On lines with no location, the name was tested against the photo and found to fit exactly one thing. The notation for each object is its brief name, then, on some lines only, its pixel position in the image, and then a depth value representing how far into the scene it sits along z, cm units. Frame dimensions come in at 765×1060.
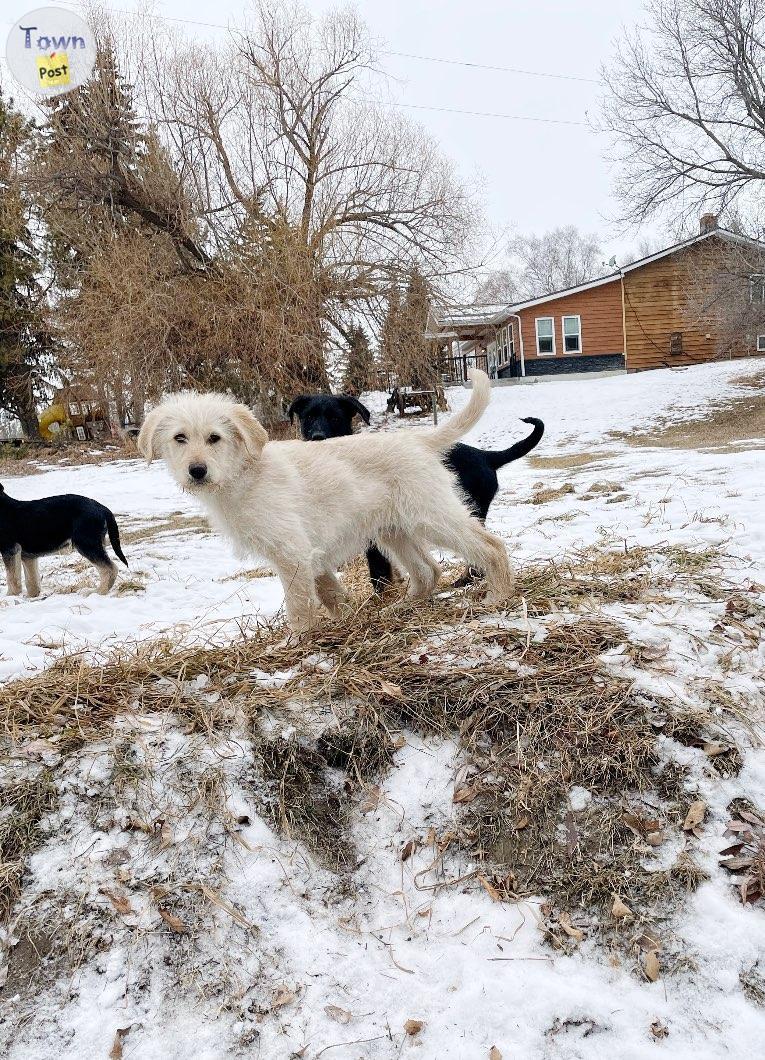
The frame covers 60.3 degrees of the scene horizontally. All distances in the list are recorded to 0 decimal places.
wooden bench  2608
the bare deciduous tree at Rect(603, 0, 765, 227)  2144
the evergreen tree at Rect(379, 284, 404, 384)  2120
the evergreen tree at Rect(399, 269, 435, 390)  2138
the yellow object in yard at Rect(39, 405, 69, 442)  2514
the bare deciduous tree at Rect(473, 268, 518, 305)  2284
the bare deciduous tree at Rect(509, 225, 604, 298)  6970
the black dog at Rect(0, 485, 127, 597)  605
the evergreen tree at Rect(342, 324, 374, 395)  2120
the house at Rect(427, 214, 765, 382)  3222
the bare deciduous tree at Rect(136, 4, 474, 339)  1984
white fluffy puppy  357
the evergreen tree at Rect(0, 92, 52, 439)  2462
